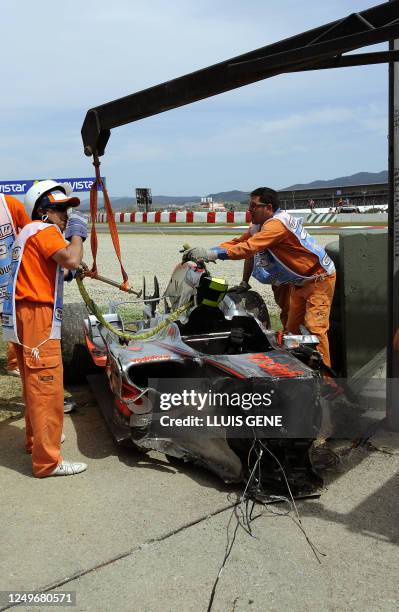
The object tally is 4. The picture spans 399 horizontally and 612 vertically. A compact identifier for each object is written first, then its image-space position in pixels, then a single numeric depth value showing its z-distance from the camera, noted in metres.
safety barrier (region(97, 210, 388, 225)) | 34.09
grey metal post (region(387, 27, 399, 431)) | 4.30
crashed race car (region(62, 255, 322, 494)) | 3.52
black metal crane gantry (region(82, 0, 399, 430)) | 3.27
